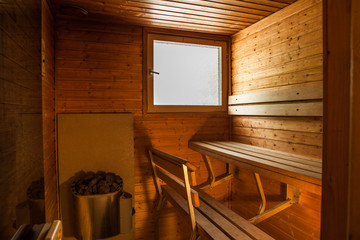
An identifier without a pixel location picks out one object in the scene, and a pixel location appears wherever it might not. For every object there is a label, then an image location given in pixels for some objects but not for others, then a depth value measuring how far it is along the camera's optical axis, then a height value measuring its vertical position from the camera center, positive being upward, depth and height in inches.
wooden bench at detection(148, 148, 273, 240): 72.1 -36.4
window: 119.6 +21.2
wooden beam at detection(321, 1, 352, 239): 27.1 -0.5
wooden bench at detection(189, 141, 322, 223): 61.2 -15.9
